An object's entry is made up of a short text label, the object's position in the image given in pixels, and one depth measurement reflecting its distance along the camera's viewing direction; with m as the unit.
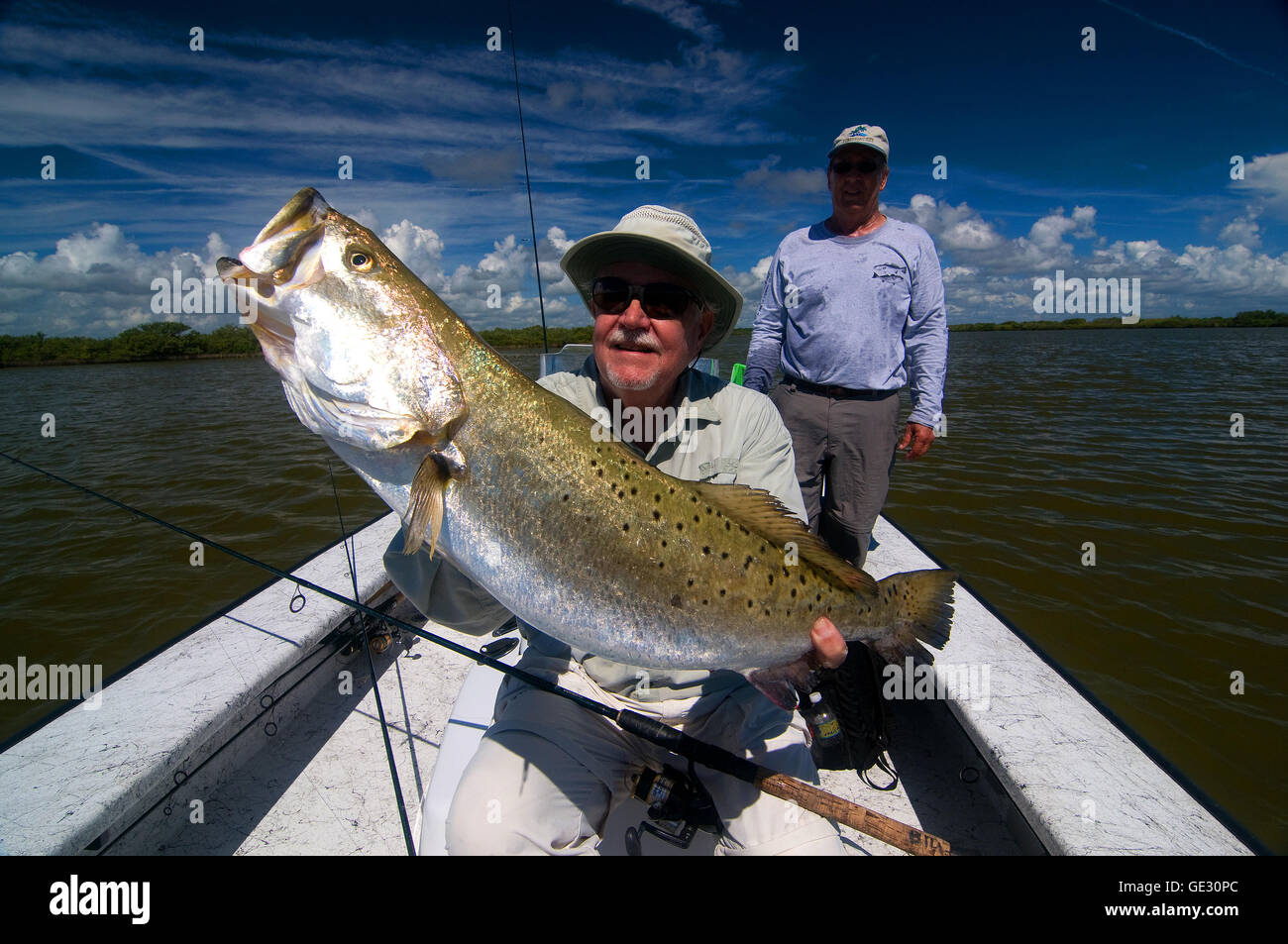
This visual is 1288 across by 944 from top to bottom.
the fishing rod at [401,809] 2.36
